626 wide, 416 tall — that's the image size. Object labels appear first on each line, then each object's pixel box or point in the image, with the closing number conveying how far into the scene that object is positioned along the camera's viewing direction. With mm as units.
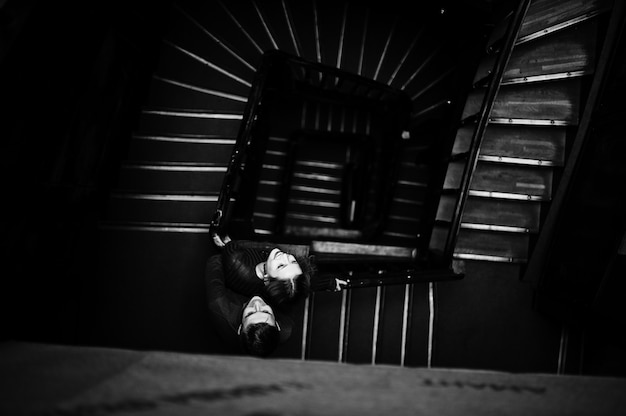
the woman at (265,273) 2955
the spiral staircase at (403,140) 3982
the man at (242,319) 2582
